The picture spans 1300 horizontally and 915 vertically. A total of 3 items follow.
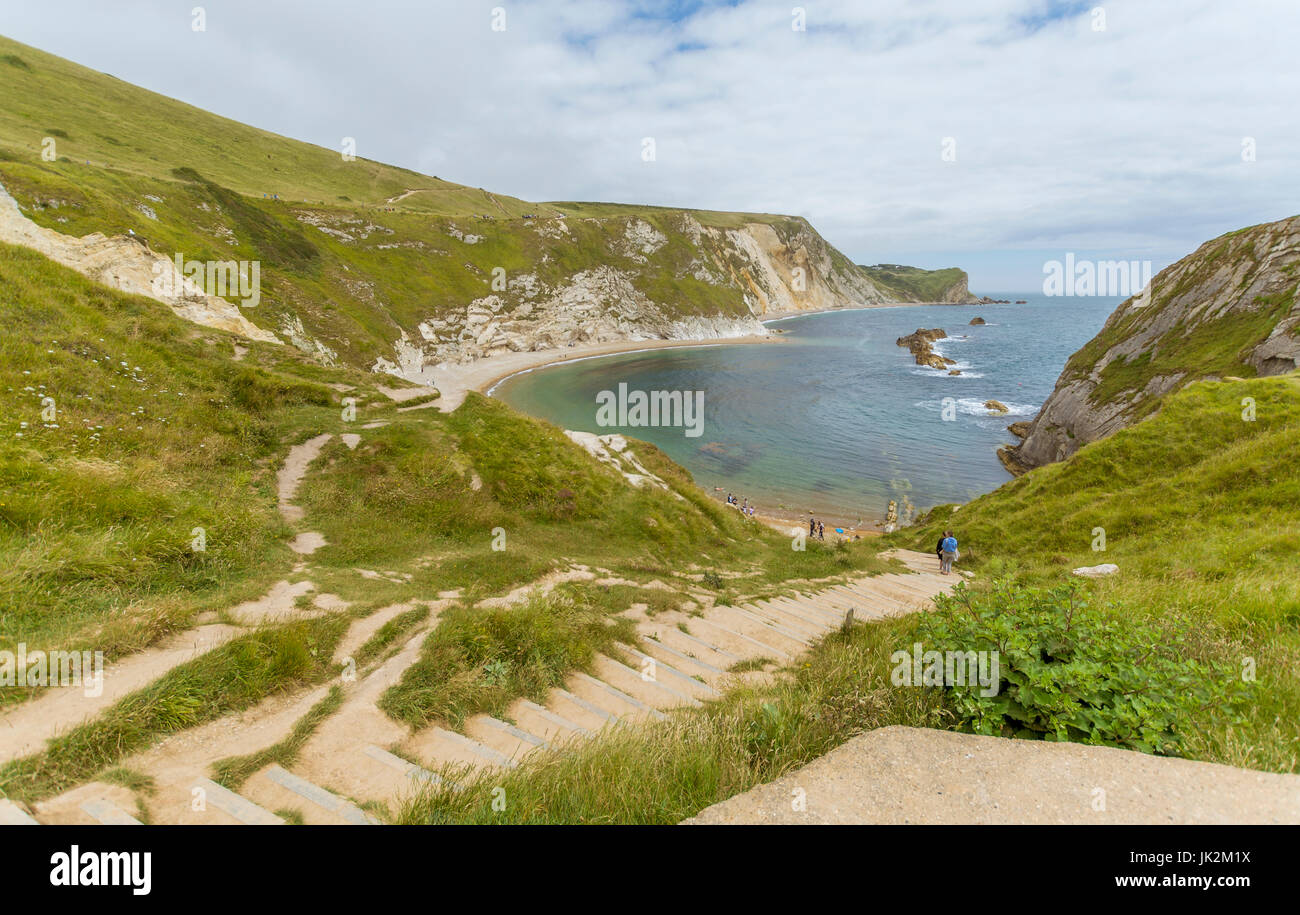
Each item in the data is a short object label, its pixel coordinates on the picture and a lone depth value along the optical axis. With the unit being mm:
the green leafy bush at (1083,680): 4348
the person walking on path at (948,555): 19359
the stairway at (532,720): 4371
